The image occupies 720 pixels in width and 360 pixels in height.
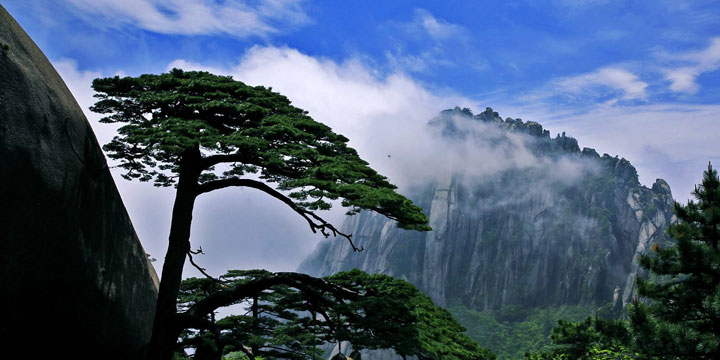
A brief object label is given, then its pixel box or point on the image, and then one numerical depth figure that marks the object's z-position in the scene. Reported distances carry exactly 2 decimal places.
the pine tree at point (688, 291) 10.80
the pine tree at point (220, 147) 8.38
